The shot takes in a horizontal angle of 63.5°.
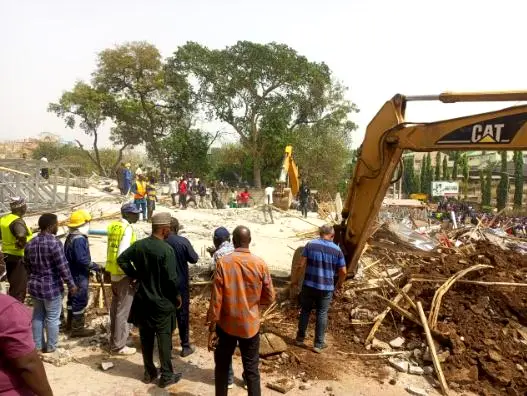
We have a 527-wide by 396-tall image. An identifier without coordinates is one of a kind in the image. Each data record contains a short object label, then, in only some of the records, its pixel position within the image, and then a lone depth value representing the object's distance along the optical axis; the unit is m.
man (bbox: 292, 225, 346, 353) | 5.24
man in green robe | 4.20
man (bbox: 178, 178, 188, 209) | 17.97
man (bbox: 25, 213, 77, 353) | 4.73
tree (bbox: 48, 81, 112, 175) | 29.48
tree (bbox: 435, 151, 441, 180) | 54.69
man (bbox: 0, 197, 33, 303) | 5.56
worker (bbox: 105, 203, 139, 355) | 4.89
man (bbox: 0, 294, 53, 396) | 1.99
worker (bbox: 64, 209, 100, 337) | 5.29
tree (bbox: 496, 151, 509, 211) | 44.53
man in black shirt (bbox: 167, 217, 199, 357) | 4.88
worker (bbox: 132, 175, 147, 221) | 12.93
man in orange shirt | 3.70
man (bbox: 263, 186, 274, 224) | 16.53
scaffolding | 13.20
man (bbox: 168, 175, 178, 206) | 18.63
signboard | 44.22
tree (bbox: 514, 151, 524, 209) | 44.91
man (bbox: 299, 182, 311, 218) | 19.47
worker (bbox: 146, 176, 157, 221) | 13.67
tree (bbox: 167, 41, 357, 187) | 30.69
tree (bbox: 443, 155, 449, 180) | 54.17
